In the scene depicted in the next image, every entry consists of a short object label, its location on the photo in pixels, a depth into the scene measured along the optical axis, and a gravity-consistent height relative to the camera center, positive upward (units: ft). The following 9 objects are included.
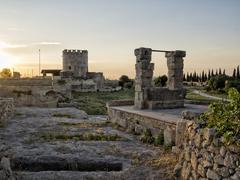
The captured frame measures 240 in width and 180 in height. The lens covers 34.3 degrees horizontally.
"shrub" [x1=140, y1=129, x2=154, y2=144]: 40.68 -6.15
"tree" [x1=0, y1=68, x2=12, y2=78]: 255.50 +3.71
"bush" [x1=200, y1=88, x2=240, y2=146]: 20.38 -2.24
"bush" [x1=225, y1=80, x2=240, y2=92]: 110.30 -0.87
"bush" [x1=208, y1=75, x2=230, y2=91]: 140.16 -0.62
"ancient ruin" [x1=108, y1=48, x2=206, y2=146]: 54.19 -2.12
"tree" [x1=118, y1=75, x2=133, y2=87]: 237.72 -0.58
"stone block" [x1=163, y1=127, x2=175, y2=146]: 35.60 -5.29
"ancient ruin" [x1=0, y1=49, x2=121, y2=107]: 99.91 -2.57
